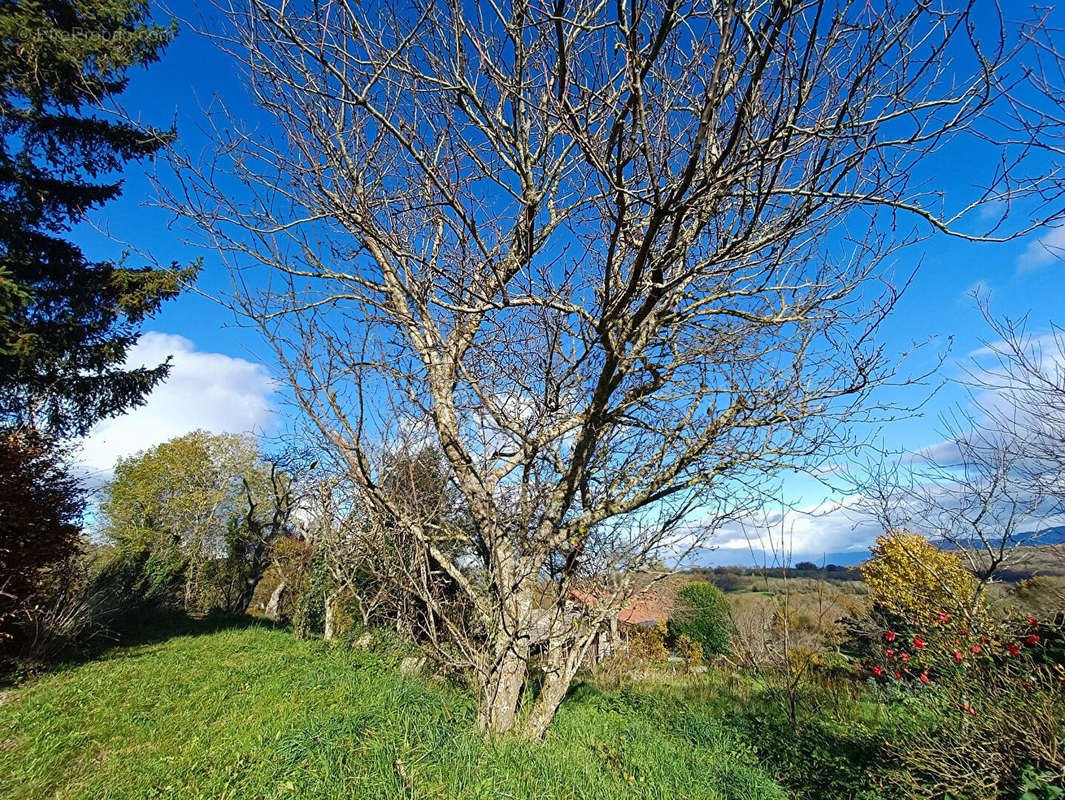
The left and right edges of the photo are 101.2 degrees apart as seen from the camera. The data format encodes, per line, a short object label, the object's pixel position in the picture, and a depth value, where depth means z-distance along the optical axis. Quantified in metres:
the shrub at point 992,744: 2.63
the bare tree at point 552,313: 2.09
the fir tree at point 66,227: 7.18
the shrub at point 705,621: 16.20
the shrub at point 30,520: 5.79
